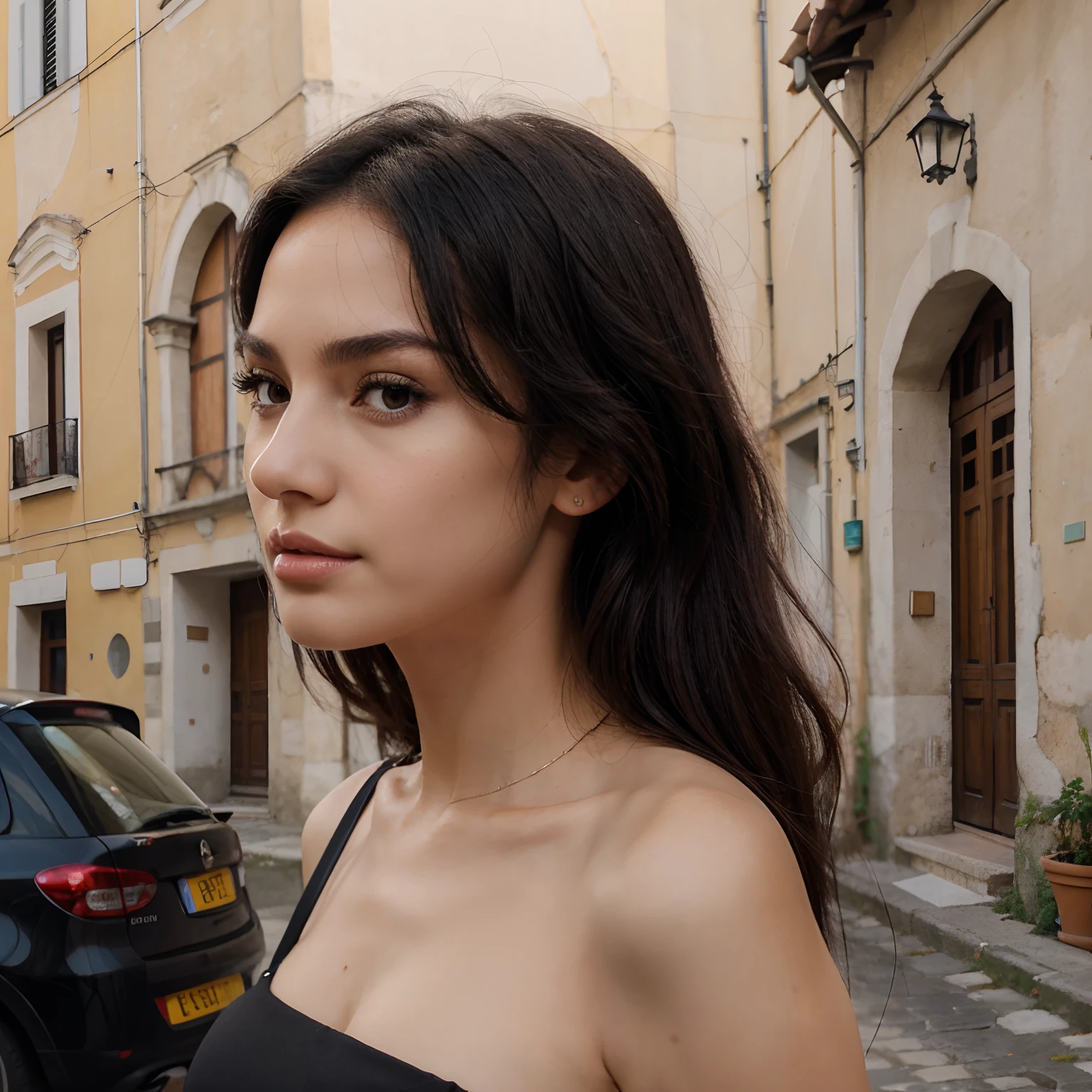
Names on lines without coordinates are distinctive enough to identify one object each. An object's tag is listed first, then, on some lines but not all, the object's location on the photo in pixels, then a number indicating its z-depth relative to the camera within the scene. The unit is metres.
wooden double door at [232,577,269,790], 12.14
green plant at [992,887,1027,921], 5.54
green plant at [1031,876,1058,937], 5.21
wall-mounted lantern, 6.24
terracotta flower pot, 4.90
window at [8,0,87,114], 13.89
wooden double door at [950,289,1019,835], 6.68
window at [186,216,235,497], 12.00
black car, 3.05
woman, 0.96
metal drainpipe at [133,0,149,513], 12.62
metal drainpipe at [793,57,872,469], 7.69
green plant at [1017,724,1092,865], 4.98
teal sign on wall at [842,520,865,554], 7.70
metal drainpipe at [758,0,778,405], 10.12
